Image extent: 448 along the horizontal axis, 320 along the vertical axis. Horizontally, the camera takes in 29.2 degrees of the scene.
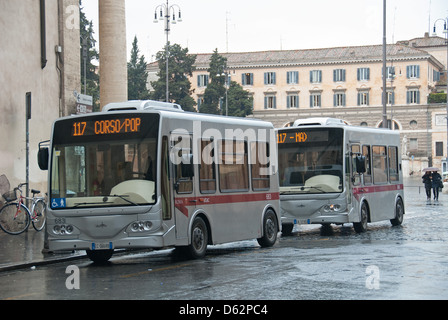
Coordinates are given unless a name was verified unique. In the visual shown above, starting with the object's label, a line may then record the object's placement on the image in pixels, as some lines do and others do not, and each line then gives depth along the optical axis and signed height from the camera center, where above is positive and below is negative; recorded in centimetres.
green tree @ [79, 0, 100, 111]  8681 +1156
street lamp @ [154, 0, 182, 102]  5066 +919
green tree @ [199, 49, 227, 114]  10725 +1022
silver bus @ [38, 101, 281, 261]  1366 -18
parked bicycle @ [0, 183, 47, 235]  2061 -105
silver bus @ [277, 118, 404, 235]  2038 -18
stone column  2639 +370
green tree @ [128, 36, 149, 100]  11168 +1204
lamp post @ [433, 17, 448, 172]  6686 +1077
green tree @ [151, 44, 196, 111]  10550 +1146
